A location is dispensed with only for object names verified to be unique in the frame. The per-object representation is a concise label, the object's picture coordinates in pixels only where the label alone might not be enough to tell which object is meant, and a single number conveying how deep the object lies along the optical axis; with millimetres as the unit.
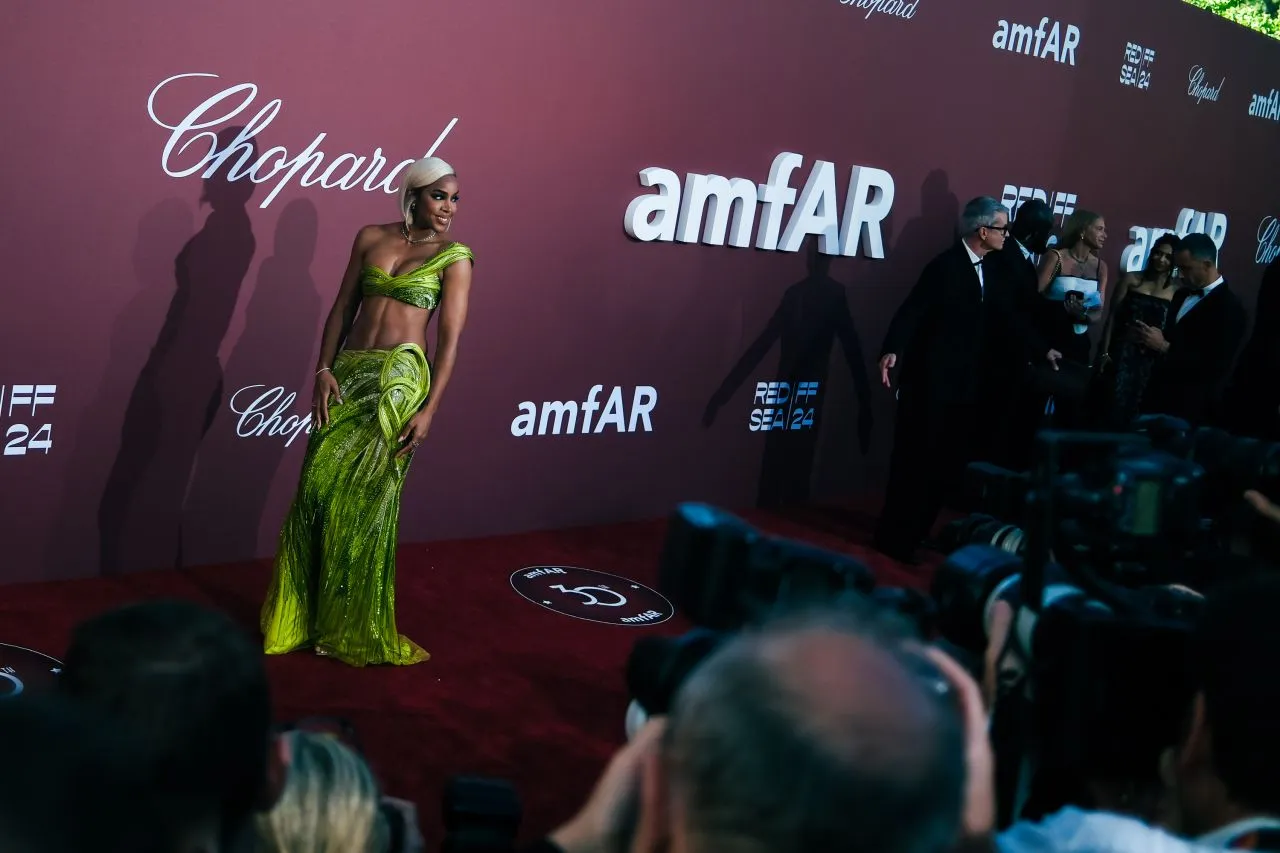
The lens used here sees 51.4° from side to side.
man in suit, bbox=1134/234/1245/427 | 5812
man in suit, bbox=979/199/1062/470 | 5984
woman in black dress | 6773
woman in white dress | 6539
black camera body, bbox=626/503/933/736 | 1371
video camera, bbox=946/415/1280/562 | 1987
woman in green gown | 3875
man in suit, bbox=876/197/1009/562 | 5773
